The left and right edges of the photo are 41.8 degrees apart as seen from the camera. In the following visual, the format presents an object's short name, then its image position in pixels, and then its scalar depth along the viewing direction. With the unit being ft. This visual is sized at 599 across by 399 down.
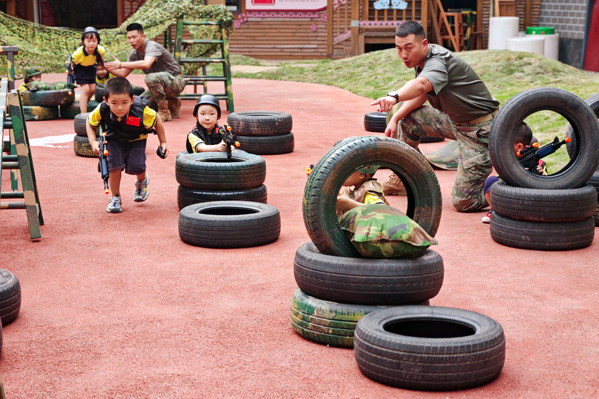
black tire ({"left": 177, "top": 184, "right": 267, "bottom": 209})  21.57
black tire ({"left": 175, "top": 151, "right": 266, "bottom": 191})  21.45
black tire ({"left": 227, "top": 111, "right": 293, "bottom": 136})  32.71
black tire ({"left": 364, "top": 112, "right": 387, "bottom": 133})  37.63
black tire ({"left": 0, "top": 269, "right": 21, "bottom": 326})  13.35
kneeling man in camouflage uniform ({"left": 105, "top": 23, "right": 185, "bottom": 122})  38.96
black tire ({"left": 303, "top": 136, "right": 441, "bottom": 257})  12.91
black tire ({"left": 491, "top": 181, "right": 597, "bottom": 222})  18.38
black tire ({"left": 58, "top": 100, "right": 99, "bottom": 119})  44.29
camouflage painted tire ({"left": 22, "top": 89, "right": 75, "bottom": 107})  43.09
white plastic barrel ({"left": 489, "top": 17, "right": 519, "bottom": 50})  72.69
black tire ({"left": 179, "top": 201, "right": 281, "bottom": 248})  18.52
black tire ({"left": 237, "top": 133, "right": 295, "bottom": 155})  32.68
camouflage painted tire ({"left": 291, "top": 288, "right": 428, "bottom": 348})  12.29
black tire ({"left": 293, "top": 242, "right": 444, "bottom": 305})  12.16
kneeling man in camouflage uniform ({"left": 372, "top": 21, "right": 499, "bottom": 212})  21.59
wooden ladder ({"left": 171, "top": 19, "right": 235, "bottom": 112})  45.21
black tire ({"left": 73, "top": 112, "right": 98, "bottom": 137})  32.09
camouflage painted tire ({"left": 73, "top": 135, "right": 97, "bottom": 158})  32.19
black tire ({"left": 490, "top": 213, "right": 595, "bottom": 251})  18.57
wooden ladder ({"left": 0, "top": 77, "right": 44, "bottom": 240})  19.11
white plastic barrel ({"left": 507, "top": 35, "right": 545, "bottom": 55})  69.15
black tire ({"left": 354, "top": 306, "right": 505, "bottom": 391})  10.55
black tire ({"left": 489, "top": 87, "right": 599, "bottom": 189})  19.21
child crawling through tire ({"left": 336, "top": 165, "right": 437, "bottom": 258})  12.40
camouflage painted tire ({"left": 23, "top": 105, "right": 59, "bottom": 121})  43.19
